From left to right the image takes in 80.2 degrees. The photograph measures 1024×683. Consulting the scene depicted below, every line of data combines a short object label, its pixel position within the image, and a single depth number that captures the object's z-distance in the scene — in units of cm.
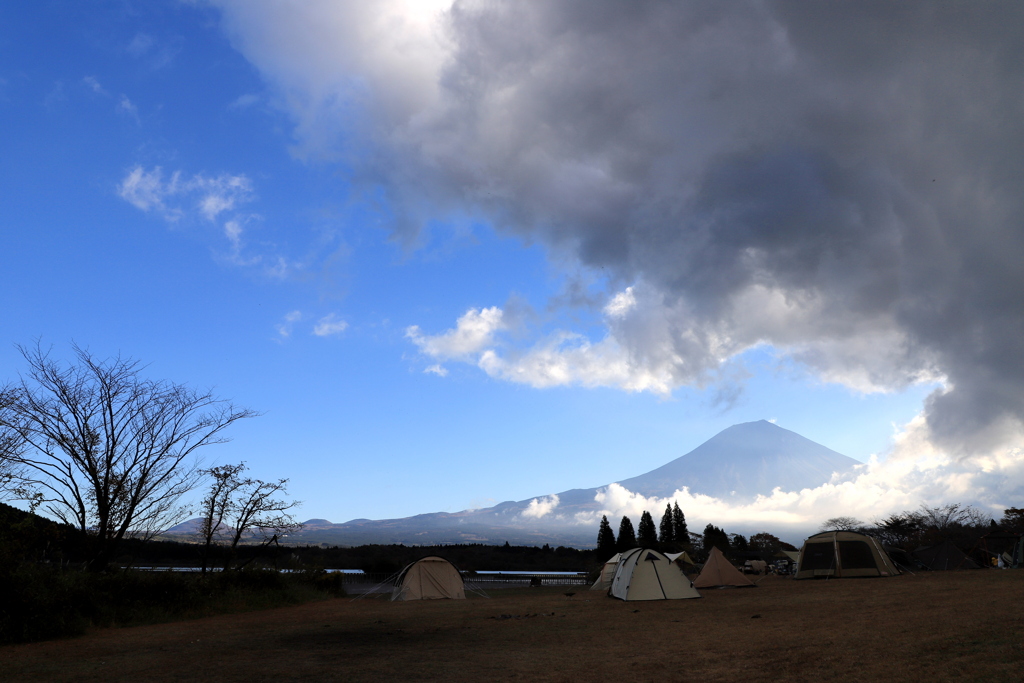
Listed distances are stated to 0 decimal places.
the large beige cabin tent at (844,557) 2155
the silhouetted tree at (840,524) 7119
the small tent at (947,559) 2755
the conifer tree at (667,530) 7412
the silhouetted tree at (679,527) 7474
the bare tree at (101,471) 1684
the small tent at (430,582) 2181
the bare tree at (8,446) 1506
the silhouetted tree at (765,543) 8179
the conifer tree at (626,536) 6979
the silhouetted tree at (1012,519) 5706
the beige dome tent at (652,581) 1734
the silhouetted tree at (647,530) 7339
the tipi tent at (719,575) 2289
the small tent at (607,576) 2584
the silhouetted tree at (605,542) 7031
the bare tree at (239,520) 2486
